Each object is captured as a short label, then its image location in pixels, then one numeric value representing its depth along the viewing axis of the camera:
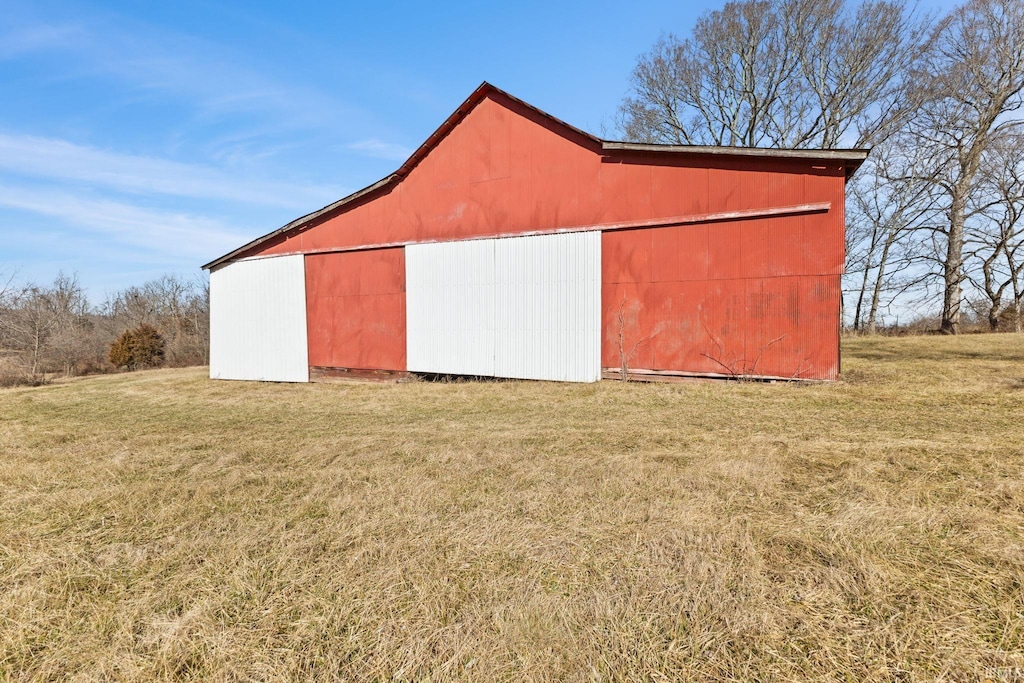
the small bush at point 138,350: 25.12
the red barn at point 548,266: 9.29
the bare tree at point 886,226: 23.95
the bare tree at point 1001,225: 21.64
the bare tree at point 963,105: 21.00
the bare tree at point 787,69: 22.09
